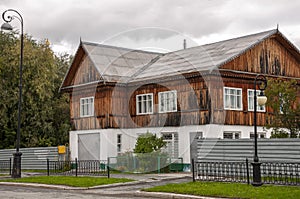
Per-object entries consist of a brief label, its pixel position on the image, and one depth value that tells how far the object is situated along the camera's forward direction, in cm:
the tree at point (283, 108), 2823
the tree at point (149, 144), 3132
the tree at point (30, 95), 4844
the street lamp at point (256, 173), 1986
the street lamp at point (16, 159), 2888
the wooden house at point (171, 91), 3228
